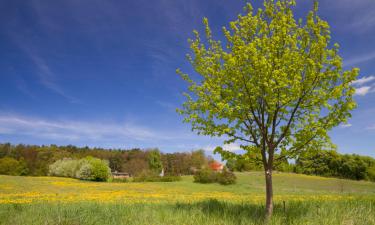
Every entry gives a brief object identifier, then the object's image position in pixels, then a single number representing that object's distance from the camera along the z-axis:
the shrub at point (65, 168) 71.56
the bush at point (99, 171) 65.31
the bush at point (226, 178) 58.75
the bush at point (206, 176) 60.47
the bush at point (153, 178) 64.62
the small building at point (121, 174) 122.99
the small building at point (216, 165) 100.37
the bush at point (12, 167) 84.74
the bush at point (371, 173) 65.48
